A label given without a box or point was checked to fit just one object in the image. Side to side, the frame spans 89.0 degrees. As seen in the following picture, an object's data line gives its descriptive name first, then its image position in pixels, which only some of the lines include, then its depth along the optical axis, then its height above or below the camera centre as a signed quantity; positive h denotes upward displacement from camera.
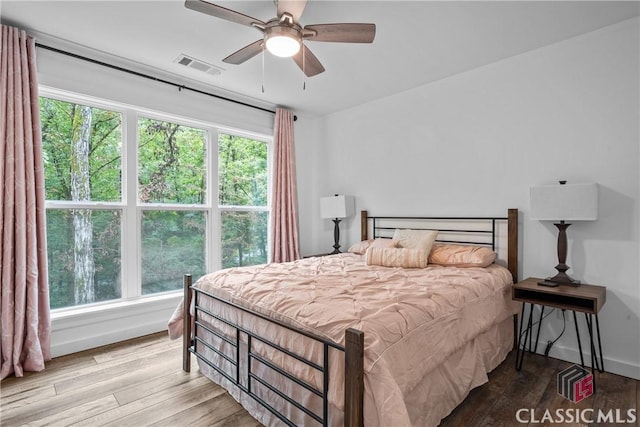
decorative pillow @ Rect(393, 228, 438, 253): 3.03 -0.34
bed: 1.36 -0.69
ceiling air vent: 2.97 +1.33
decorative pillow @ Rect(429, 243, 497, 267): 2.77 -0.46
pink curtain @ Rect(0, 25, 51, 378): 2.40 -0.04
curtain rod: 2.71 +1.27
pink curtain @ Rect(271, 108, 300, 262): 4.21 +0.11
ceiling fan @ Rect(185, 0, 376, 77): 1.84 +1.07
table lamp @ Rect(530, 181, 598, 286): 2.32 -0.03
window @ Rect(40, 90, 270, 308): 2.91 +0.06
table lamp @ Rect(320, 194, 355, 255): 4.18 -0.06
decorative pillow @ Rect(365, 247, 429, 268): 2.83 -0.47
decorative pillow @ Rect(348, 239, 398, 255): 3.25 -0.42
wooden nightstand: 2.21 -0.69
